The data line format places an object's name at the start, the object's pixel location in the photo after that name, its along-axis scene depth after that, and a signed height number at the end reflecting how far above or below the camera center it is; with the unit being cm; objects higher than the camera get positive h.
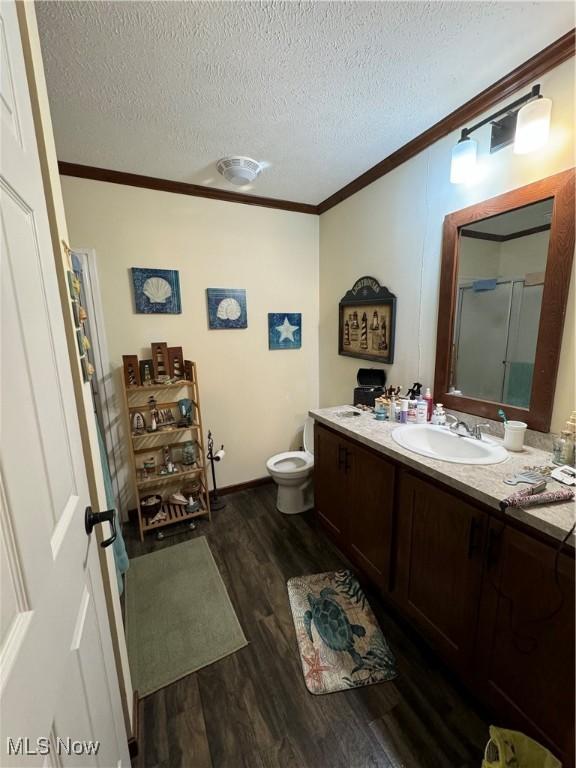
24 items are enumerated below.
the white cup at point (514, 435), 139 -50
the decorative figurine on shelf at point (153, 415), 233 -63
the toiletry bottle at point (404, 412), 185 -51
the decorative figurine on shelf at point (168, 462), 238 -101
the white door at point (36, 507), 47 -32
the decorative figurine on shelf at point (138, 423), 229 -67
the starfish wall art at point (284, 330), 276 -2
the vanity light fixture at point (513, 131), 125 +82
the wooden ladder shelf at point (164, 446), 226 -91
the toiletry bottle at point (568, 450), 124 -50
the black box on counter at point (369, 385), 218 -43
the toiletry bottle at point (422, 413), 183 -51
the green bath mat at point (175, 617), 142 -149
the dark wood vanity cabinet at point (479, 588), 93 -99
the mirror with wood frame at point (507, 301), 131 +10
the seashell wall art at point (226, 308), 250 +17
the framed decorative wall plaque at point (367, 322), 217 +3
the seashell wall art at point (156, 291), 226 +29
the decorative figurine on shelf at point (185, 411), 243 -63
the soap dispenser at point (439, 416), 176 -51
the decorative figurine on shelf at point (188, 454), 249 -97
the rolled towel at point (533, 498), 99 -56
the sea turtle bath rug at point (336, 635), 135 -147
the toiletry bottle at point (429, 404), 184 -46
